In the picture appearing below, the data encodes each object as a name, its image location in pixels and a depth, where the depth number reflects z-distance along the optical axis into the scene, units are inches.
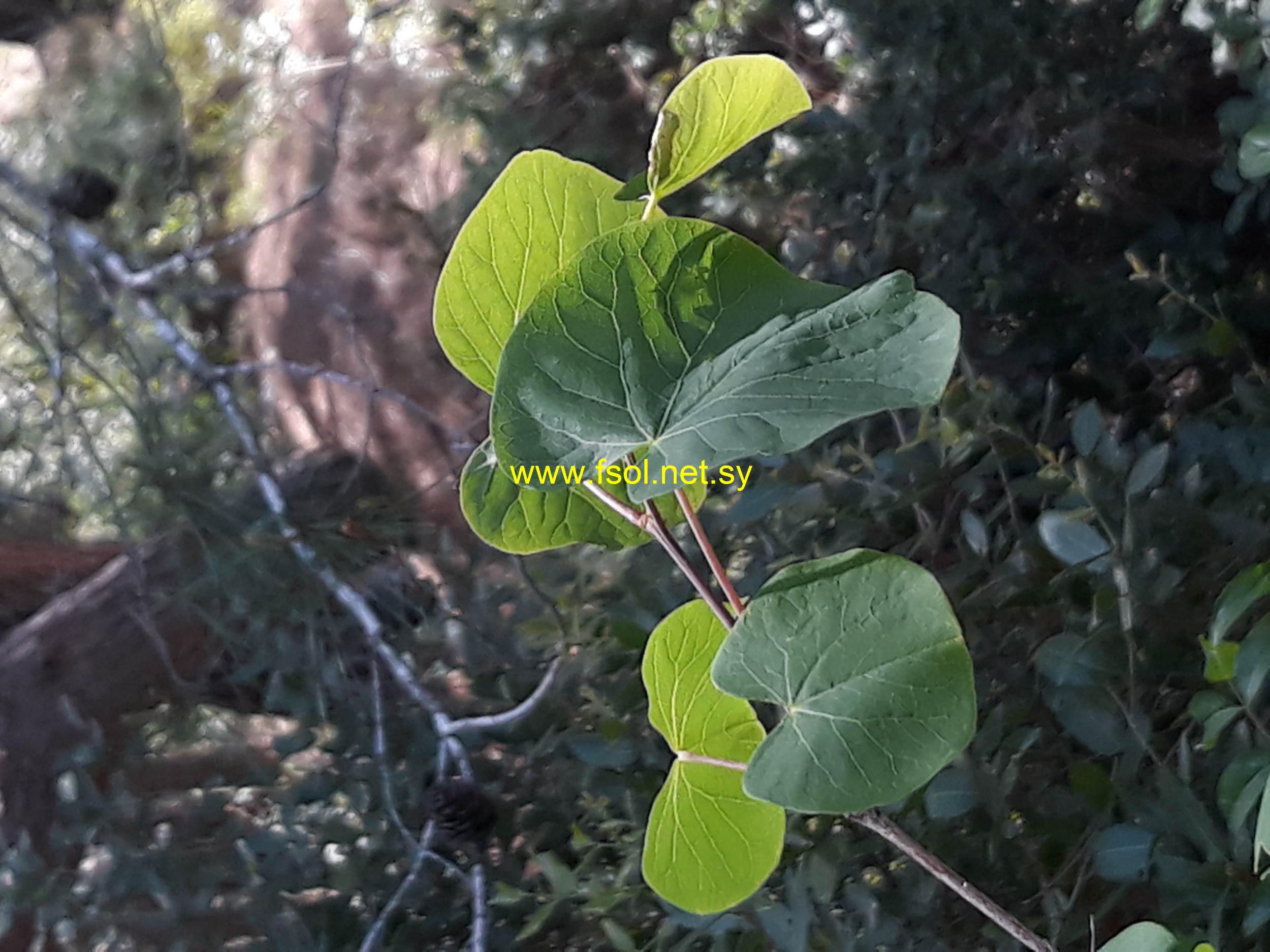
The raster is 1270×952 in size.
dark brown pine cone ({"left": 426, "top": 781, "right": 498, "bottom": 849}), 26.7
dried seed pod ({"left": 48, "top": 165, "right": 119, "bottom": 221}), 37.8
